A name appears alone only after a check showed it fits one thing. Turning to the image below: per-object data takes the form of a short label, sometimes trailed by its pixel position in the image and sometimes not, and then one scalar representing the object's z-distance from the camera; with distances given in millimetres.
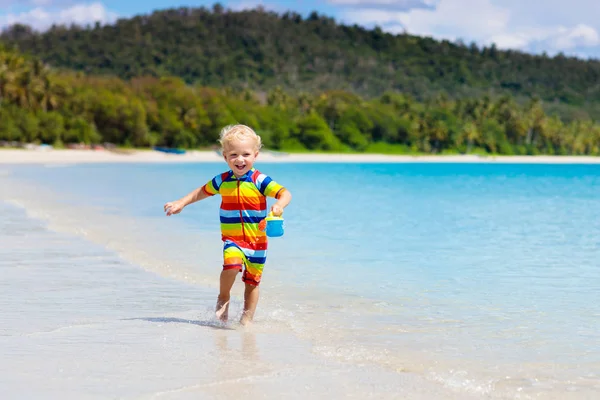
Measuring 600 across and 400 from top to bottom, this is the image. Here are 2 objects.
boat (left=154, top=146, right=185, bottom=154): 98312
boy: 6496
